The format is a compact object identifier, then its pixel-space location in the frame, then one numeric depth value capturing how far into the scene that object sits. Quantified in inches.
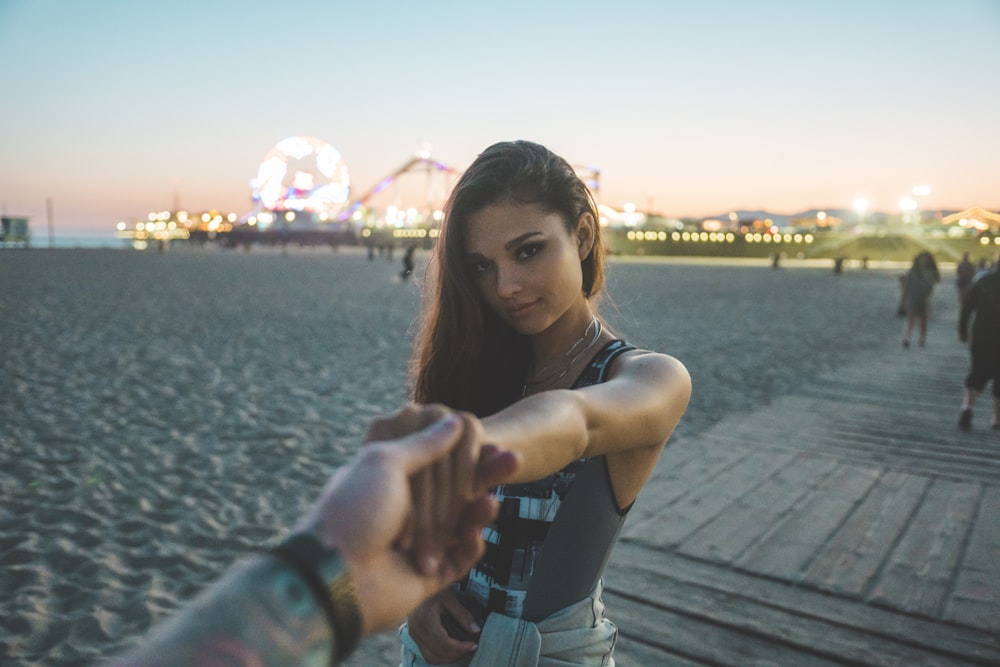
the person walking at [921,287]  490.9
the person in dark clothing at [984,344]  280.1
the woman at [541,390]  53.2
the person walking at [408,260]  944.9
